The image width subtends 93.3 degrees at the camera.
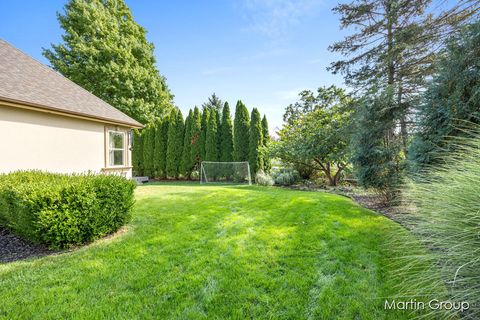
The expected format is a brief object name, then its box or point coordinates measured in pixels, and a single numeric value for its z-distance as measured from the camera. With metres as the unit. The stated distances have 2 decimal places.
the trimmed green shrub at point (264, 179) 10.76
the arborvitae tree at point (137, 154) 15.29
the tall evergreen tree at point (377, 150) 5.56
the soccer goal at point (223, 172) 11.84
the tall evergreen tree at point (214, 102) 34.09
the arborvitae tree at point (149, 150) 14.87
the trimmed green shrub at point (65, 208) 3.26
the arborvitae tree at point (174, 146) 14.20
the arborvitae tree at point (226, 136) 13.53
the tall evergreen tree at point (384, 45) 7.54
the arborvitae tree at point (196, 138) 13.92
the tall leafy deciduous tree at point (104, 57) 17.05
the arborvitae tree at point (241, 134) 12.83
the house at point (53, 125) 6.07
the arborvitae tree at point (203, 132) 13.85
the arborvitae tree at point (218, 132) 13.75
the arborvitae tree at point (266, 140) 12.73
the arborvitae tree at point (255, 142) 12.42
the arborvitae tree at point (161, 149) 14.57
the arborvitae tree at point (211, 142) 13.52
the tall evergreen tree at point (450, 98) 3.70
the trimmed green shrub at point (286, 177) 10.87
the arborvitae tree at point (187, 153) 13.99
